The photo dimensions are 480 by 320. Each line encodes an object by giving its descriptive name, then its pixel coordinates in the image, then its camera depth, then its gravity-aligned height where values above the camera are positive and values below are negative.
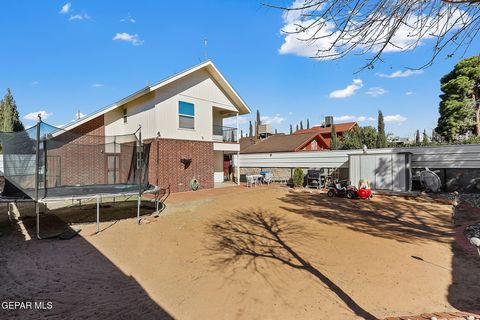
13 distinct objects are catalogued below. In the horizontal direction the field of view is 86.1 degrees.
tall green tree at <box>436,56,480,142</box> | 20.20 +5.00
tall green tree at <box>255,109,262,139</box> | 58.44 +9.82
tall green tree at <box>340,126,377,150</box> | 30.02 +2.83
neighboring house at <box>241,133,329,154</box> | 25.38 +2.06
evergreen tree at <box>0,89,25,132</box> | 26.05 +5.06
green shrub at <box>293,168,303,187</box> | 16.69 -1.01
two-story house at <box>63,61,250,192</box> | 12.96 +2.23
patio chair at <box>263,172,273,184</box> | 18.17 -1.07
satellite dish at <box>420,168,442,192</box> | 12.85 -0.94
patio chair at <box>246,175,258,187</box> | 16.56 -1.20
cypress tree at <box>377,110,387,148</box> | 30.11 +3.18
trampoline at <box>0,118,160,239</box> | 7.11 -0.14
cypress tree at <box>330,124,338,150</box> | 33.37 +2.77
